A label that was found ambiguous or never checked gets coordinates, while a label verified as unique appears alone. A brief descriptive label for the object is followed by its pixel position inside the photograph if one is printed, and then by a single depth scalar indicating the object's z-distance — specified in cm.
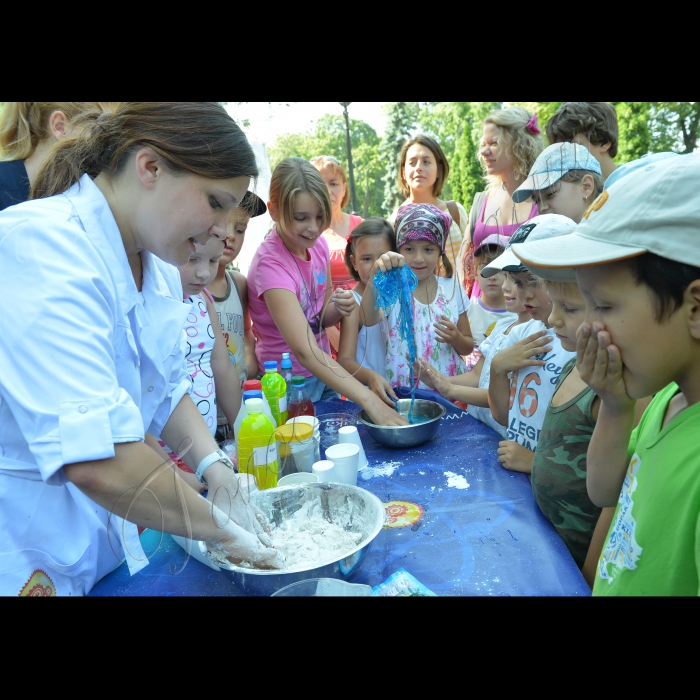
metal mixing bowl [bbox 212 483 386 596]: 129
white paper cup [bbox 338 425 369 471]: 222
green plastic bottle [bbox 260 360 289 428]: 245
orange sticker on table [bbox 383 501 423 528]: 181
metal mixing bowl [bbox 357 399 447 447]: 238
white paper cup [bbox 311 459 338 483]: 190
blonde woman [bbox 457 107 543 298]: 328
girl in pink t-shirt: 294
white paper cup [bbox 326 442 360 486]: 200
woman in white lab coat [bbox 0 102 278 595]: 101
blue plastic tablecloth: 146
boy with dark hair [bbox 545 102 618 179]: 308
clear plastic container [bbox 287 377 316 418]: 251
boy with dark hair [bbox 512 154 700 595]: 97
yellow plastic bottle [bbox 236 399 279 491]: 192
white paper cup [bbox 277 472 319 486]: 190
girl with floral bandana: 325
